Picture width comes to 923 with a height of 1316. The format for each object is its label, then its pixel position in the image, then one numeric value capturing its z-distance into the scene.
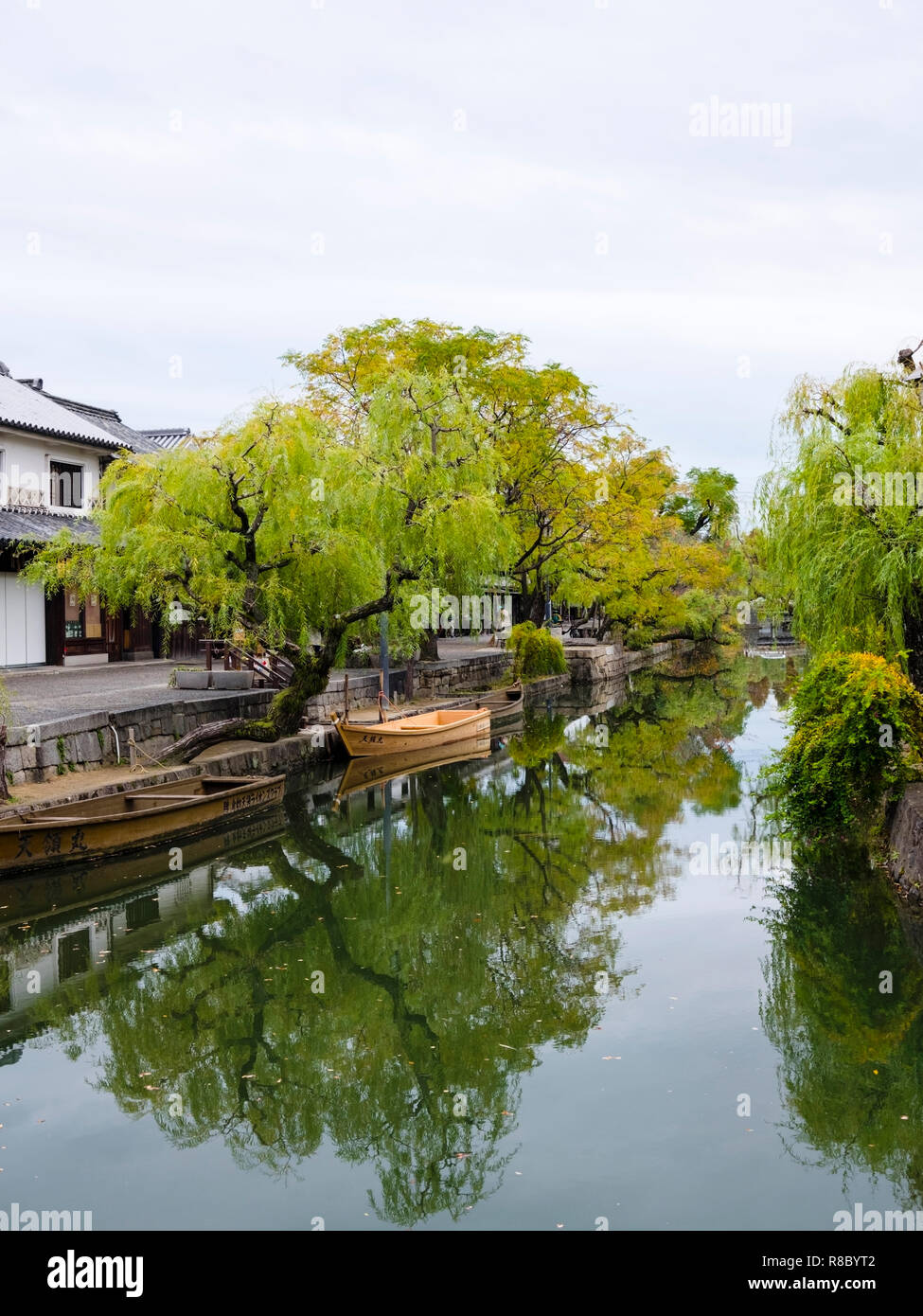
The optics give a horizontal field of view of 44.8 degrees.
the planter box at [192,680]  22.08
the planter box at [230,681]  22.12
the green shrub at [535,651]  33.50
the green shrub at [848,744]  11.63
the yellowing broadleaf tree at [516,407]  27.81
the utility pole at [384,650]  22.70
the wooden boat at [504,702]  26.81
